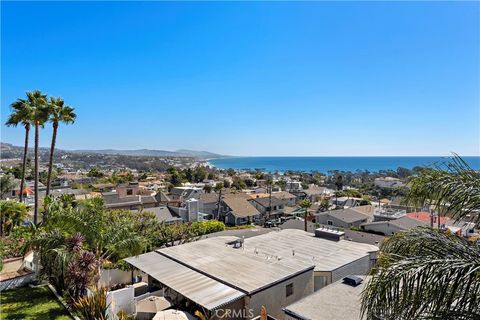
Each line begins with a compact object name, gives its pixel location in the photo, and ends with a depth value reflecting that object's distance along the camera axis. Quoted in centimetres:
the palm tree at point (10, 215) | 2340
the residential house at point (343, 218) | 4225
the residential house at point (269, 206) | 5425
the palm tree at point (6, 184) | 4357
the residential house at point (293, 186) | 9434
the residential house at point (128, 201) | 4459
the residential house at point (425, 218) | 3717
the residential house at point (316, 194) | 7929
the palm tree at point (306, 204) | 3681
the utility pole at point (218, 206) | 5072
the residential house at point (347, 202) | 6510
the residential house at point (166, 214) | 3746
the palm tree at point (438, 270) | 447
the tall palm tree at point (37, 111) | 2169
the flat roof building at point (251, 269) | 1258
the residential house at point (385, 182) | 10454
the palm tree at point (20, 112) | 2147
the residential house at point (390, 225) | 3616
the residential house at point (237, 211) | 4936
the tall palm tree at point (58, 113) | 2223
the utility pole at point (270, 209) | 5394
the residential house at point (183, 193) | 5900
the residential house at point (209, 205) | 5288
